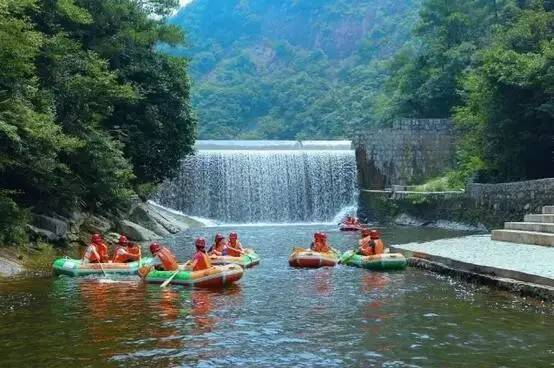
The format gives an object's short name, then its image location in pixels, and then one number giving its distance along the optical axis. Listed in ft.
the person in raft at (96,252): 48.70
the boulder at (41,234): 55.16
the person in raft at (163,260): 44.01
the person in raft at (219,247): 53.78
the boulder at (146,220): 84.94
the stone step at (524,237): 47.52
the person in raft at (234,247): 53.36
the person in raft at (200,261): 43.24
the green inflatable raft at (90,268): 47.06
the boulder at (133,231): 75.25
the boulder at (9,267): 45.01
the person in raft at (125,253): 49.88
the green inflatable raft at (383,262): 48.34
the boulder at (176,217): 98.81
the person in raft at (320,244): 54.44
